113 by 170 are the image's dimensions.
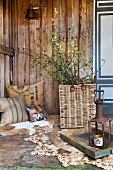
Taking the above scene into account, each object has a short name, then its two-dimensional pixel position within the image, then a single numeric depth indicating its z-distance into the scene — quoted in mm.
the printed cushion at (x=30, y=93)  3461
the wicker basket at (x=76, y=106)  2717
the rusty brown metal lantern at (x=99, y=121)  1826
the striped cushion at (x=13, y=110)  2975
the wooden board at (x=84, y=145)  1766
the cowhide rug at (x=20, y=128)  2623
